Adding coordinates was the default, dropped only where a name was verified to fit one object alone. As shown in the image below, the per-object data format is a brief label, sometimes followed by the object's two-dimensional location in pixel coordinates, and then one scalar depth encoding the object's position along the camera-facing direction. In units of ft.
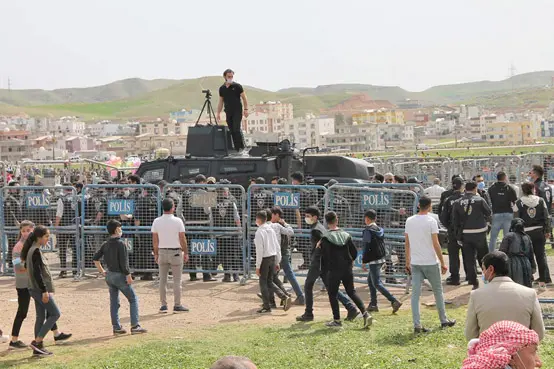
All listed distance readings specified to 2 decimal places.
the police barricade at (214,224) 52.42
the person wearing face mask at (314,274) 39.09
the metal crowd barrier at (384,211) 47.65
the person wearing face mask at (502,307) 22.94
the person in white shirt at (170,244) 43.98
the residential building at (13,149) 593.83
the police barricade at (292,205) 50.96
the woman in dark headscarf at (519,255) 34.01
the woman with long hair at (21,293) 37.06
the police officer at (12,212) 57.11
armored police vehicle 66.18
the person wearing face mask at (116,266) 38.52
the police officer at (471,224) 46.11
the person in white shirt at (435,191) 62.64
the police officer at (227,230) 52.39
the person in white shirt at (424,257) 36.37
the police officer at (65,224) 56.03
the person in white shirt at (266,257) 42.63
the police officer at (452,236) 47.98
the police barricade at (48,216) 56.03
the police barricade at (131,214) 53.88
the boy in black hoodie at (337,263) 37.93
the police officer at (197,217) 52.75
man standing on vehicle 67.15
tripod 71.07
